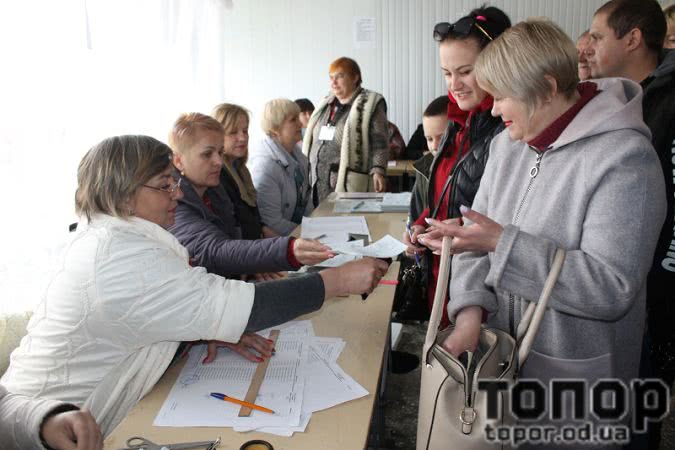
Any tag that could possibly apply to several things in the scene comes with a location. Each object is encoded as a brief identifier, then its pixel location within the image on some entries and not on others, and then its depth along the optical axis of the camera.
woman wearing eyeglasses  1.36
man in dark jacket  1.78
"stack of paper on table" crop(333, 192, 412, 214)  3.37
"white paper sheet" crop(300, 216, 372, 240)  2.75
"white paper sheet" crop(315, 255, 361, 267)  2.24
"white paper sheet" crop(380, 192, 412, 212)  3.36
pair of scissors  1.12
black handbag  2.08
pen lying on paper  1.26
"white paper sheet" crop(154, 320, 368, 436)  1.23
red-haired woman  4.33
